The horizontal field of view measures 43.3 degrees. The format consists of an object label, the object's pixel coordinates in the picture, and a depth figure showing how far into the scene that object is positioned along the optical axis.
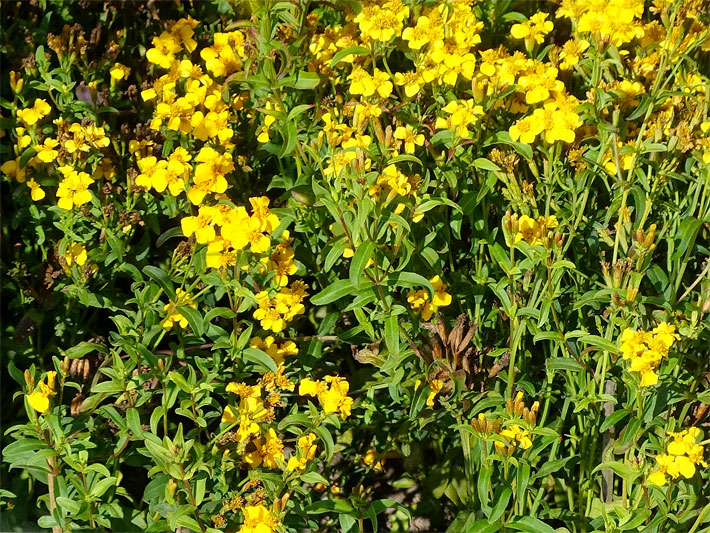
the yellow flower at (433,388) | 2.33
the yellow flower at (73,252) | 2.45
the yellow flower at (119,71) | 2.75
